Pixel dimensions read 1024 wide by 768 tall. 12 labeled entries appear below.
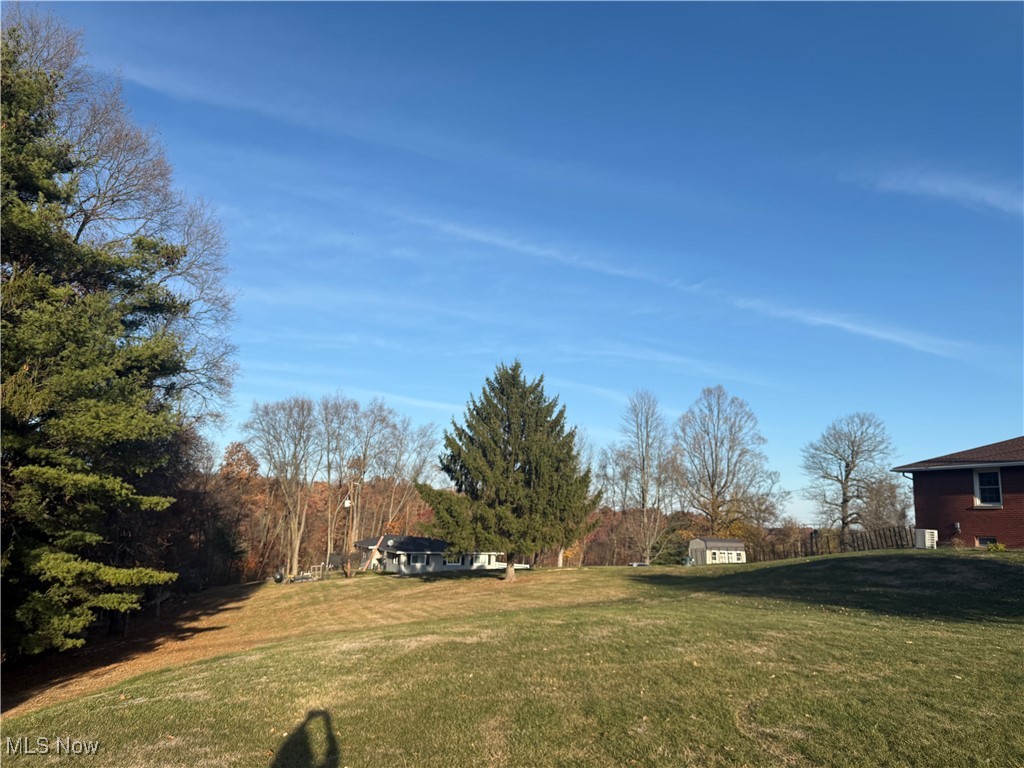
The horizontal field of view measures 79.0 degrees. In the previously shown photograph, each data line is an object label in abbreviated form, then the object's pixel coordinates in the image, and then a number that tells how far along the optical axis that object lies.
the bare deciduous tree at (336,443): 62.16
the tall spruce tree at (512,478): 29.72
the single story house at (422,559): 51.84
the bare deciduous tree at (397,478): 67.88
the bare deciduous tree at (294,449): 58.41
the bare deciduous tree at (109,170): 17.72
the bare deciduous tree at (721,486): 55.22
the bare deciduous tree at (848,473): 53.62
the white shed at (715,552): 45.25
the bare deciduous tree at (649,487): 58.62
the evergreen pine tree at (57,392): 13.16
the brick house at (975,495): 25.23
